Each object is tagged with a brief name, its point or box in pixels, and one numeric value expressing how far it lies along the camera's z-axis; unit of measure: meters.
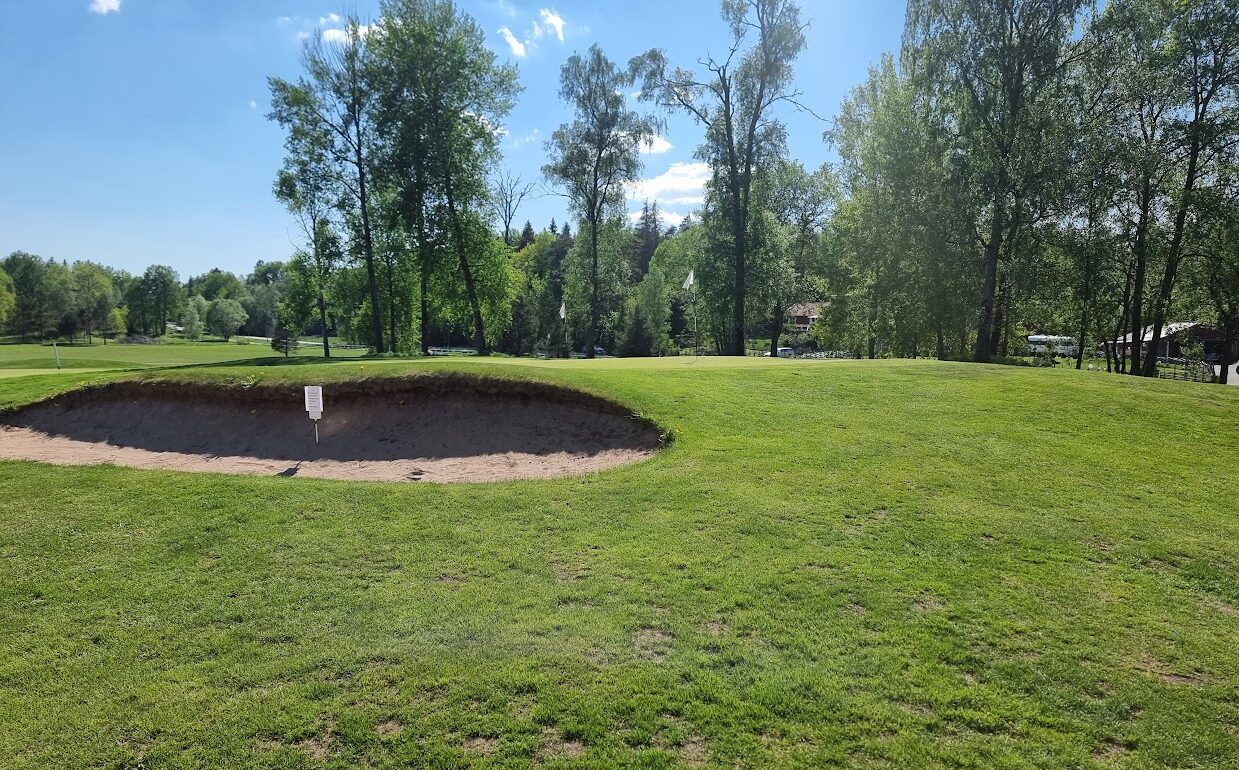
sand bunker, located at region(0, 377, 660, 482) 10.80
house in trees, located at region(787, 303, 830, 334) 93.99
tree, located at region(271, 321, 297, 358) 52.31
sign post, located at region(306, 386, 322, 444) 10.15
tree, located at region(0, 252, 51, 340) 74.78
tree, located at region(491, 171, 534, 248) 46.90
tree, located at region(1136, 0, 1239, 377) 22.86
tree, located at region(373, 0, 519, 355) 28.48
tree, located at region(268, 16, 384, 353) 31.30
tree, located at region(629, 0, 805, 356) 28.94
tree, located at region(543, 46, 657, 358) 37.25
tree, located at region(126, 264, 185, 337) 94.06
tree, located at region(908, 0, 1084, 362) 24.22
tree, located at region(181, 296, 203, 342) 89.12
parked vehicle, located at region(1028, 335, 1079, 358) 46.01
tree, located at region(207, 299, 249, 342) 94.62
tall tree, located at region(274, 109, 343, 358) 33.28
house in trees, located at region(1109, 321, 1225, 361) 34.50
